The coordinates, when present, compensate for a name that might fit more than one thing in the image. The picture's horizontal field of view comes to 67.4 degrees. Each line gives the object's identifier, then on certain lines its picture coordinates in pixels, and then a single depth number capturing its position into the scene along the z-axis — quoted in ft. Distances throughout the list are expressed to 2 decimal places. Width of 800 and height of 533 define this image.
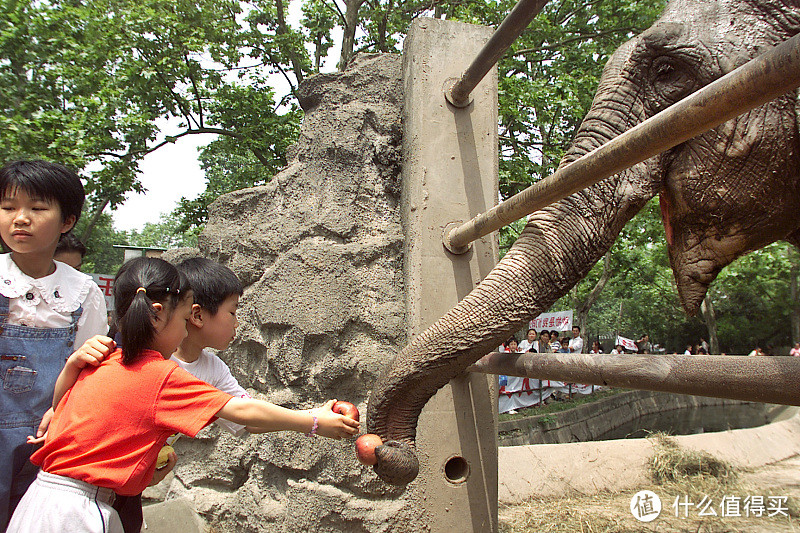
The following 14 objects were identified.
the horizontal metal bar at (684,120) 3.59
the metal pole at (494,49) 7.13
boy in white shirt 7.01
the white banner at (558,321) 49.78
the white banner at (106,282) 33.84
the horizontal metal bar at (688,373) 4.25
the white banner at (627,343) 61.16
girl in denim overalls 5.83
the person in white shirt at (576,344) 37.60
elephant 6.04
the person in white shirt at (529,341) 33.73
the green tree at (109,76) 26.43
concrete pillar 9.00
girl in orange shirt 4.99
